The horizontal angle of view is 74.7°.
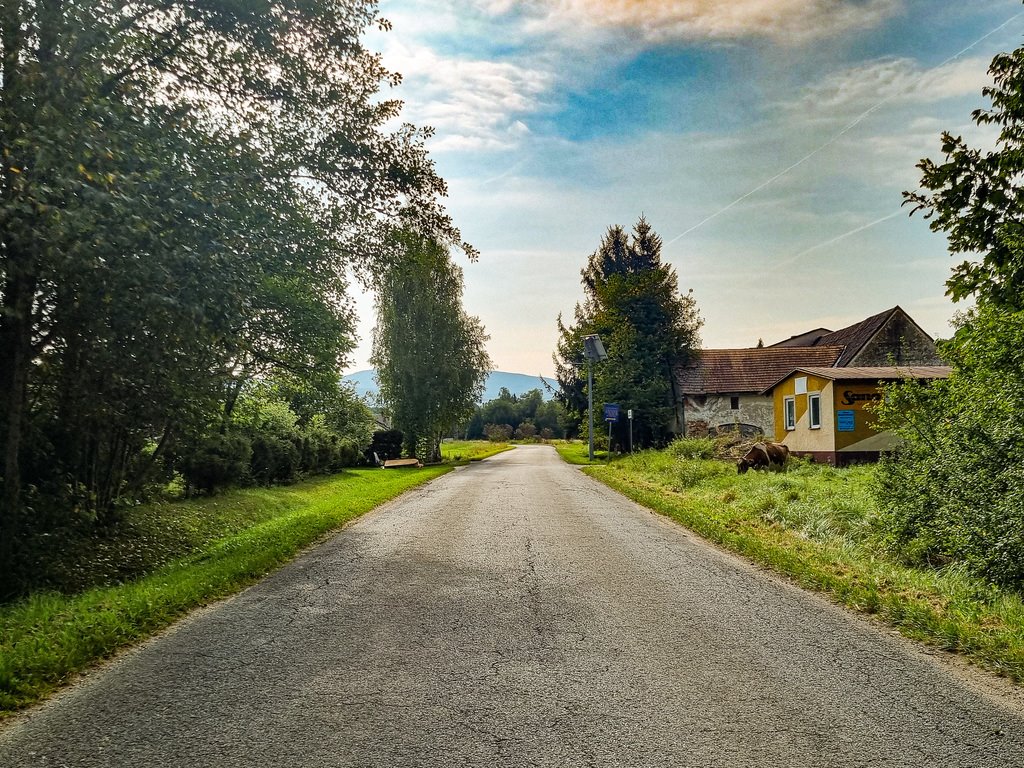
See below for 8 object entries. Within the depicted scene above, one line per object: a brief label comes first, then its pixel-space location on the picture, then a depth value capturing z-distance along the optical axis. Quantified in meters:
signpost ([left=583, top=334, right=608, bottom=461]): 38.47
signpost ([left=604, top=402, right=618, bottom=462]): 35.47
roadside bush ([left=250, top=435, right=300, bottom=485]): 19.08
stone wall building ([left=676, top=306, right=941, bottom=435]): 35.56
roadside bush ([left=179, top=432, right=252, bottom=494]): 15.18
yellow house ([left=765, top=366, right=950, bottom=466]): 22.98
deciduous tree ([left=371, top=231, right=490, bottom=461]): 37.16
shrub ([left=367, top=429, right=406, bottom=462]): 36.00
